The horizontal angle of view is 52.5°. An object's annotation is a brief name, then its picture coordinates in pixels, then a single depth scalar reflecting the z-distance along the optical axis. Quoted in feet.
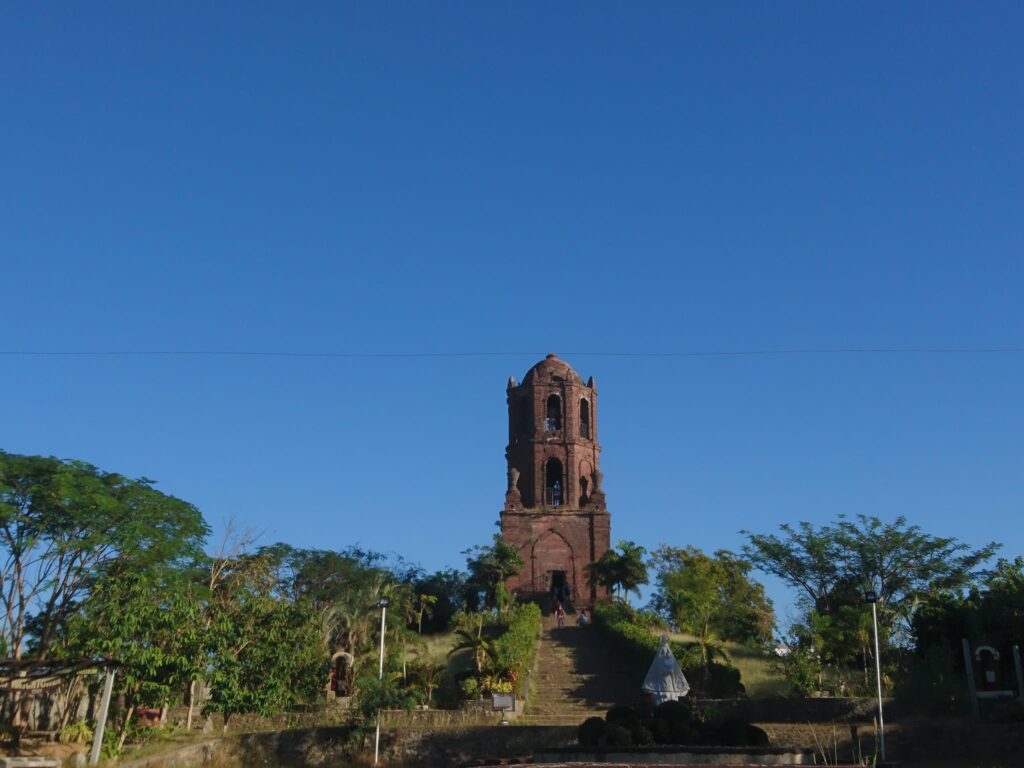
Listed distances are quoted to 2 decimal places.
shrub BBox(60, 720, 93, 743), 75.45
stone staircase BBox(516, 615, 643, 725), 88.74
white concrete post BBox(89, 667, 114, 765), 68.54
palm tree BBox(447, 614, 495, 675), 95.09
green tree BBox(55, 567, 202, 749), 71.56
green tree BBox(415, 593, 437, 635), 143.30
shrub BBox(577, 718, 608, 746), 59.93
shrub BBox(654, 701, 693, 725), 61.36
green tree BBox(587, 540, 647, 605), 145.89
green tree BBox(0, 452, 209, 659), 89.35
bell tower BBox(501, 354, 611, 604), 156.66
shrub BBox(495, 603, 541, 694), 95.45
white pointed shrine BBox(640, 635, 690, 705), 77.92
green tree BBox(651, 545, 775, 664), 113.50
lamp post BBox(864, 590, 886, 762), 66.69
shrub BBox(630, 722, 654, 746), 58.34
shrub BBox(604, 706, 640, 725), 61.16
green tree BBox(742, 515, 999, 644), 126.41
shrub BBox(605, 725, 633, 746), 58.18
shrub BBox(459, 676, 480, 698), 89.25
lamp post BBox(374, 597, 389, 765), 72.69
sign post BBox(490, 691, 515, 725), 81.66
